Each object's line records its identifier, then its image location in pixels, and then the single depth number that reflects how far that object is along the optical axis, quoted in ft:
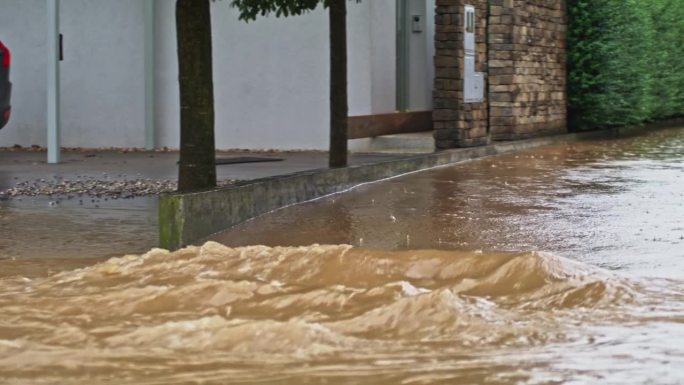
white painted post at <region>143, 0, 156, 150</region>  57.00
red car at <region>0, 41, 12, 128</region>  39.73
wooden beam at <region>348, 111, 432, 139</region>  54.49
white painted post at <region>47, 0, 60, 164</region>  48.73
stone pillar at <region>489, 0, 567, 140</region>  52.90
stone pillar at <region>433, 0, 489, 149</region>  49.29
